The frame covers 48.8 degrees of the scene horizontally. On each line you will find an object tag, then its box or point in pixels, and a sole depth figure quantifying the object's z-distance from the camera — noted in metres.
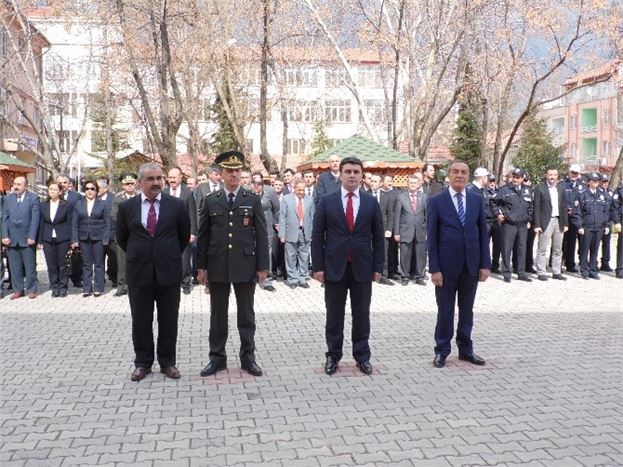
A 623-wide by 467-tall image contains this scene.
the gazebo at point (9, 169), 16.34
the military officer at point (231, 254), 6.65
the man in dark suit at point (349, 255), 6.73
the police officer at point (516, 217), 13.18
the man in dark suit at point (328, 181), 12.69
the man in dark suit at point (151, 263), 6.56
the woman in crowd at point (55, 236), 11.77
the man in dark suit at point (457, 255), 7.00
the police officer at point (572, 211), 13.85
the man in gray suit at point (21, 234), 11.57
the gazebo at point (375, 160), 16.52
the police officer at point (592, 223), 13.61
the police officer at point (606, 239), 13.81
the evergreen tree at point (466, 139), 46.38
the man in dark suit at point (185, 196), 11.52
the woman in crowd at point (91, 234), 11.69
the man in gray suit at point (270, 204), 12.77
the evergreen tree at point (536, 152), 34.38
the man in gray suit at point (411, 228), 12.85
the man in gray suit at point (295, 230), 12.63
